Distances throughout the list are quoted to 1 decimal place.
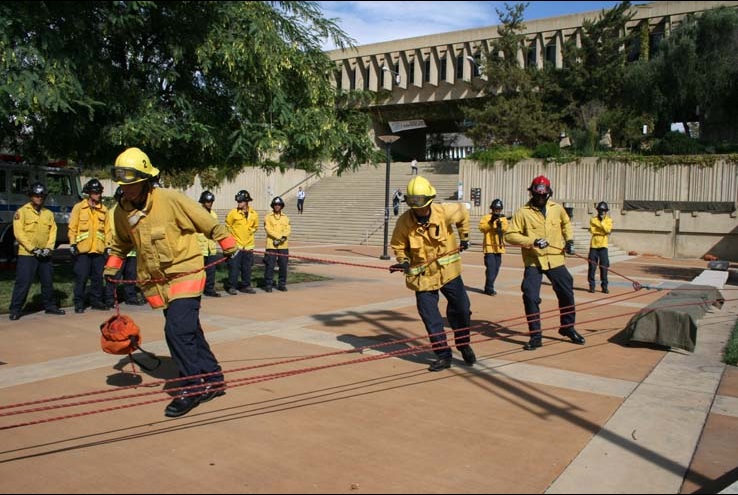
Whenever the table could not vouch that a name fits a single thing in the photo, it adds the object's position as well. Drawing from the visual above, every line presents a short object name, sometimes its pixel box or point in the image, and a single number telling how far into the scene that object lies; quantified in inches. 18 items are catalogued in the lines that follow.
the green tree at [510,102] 1360.7
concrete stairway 1177.4
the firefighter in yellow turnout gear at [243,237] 466.6
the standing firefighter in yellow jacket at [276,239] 479.8
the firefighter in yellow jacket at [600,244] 495.8
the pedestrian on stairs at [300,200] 1371.6
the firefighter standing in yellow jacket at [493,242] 494.3
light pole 765.3
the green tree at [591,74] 1371.8
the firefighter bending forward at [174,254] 199.2
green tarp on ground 285.9
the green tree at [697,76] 1197.7
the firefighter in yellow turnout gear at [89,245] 384.2
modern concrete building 1504.7
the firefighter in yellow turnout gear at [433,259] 251.0
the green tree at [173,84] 382.9
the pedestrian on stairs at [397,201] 1242.6
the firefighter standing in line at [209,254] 435.5
